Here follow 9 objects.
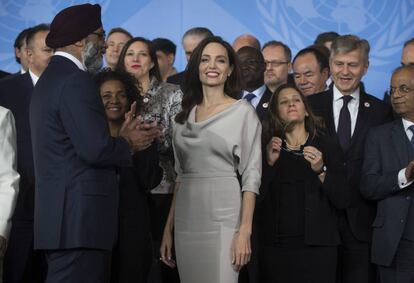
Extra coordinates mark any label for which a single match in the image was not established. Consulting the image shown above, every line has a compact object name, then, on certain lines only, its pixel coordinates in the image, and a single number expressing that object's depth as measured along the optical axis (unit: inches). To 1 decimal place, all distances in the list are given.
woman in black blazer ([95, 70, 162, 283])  354.9
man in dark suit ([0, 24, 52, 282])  375.9
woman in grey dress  332.5
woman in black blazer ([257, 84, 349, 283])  370.3
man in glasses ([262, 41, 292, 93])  485.1
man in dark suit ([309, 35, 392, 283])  397.4
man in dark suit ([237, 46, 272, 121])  458.6
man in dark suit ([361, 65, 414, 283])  382.9
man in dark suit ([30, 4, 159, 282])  297.9
